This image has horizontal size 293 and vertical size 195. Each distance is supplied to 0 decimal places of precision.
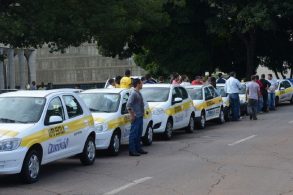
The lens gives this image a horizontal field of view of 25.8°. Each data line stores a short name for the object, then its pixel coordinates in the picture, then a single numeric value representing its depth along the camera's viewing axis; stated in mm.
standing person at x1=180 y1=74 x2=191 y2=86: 25284
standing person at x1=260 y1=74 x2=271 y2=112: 30703
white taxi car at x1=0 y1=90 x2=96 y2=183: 10570
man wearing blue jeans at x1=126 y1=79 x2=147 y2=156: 14797
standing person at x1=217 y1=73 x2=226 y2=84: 31459
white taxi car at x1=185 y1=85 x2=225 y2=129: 22578
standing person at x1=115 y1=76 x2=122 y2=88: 21050
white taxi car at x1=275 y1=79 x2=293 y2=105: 36062
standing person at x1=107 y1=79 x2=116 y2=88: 21473
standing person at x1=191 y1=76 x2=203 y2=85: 25503
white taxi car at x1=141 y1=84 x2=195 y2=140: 18375
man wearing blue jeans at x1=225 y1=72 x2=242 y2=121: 25375
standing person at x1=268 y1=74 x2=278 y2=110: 32581
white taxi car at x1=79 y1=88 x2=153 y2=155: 14547
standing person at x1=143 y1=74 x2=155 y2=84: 25719
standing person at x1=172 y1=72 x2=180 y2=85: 24038
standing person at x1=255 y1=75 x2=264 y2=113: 30359
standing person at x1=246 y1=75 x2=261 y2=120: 25547
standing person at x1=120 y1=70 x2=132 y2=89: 20153
